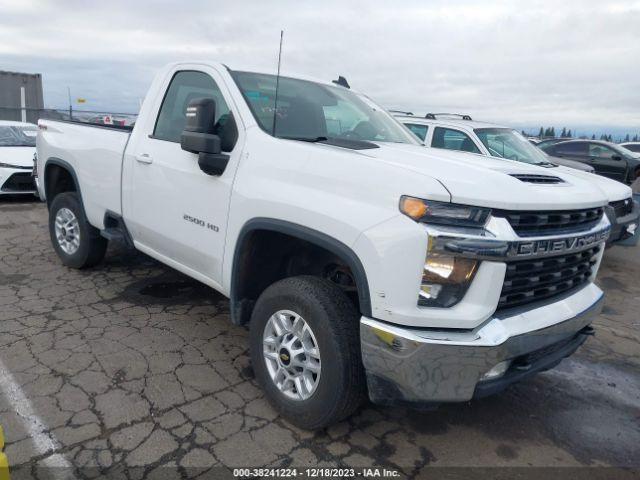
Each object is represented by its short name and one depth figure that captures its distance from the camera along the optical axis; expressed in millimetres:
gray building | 17734
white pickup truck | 2250
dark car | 12609
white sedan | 8883
